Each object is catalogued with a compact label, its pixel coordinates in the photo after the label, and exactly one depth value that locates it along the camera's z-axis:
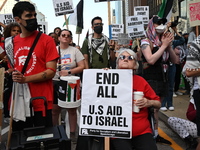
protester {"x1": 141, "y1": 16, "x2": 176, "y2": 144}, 3.81
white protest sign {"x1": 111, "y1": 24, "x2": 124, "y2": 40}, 8.60
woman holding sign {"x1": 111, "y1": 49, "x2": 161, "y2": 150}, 2.59
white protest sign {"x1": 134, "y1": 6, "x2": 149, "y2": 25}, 7.88
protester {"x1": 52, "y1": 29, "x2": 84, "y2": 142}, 4.21
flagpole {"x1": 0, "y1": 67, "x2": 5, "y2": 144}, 2.57
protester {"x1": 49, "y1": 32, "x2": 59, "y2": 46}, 6.60
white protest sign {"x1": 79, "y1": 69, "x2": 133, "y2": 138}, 2.56
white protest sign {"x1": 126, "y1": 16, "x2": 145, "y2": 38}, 7.25
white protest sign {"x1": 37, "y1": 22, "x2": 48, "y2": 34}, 7.25
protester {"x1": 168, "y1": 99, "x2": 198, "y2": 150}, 3.62
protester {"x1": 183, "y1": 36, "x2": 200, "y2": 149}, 2.72
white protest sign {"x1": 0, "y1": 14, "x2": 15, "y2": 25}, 7.74
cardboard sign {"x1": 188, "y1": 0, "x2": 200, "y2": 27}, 4.18
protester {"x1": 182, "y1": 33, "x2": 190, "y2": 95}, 7.94
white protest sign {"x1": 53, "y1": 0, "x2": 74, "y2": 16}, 7.20
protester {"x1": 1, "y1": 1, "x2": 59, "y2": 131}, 2.72
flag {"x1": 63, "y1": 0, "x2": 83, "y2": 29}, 7.46
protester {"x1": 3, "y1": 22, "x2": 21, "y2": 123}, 3.97
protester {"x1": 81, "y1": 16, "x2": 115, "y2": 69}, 4.68
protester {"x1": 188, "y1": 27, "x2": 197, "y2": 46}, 5.74
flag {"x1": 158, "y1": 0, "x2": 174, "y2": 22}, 5.82
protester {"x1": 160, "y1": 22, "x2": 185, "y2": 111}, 5.92
